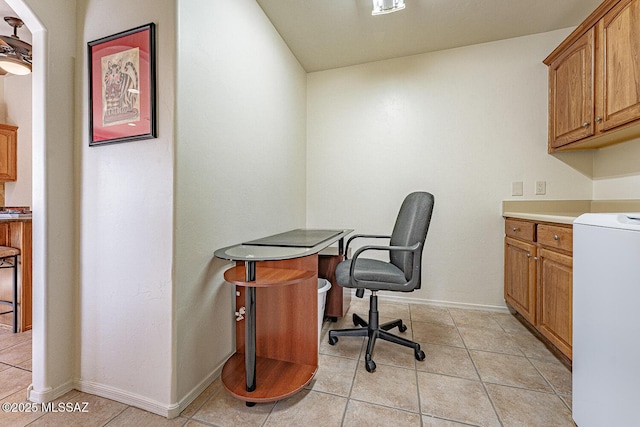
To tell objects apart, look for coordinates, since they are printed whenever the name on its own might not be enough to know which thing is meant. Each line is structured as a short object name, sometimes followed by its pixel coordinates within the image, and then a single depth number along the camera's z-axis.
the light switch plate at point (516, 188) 2.46
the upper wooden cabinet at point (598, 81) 1.58
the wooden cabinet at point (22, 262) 2.14
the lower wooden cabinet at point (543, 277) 1.61
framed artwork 1.32
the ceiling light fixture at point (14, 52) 2.13
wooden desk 1.34
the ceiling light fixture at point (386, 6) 1.88
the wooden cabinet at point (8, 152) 3.50
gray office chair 1.73
